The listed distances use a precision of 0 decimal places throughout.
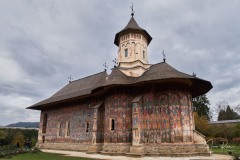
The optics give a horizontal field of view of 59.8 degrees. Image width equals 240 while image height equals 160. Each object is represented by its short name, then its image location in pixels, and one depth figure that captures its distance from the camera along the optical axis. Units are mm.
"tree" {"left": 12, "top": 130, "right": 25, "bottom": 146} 27819
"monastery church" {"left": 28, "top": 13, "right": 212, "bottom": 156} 14305
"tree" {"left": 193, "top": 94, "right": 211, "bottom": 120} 38566
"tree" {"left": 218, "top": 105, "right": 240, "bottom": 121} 46562
